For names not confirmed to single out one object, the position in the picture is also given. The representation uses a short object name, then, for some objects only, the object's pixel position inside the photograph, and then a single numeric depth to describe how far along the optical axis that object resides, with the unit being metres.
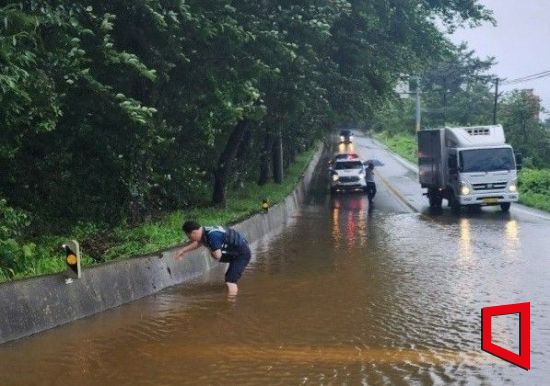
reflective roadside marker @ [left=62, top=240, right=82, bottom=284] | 8.75
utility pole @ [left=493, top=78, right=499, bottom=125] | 49.03
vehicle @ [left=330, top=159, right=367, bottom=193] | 35.72
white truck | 23.02
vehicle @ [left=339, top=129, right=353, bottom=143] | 74.29
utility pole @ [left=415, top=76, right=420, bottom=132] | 64.79
